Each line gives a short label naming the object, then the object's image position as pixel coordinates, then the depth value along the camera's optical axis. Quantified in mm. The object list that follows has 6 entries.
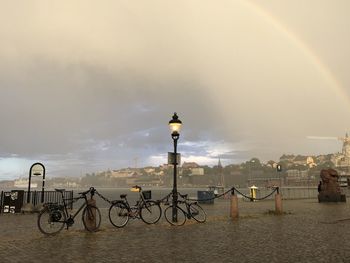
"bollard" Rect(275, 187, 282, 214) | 20772
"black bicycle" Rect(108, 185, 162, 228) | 14664
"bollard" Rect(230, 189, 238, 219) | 18594
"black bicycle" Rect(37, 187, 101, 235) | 12852
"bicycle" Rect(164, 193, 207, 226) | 16391
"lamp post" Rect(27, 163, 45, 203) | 25359
